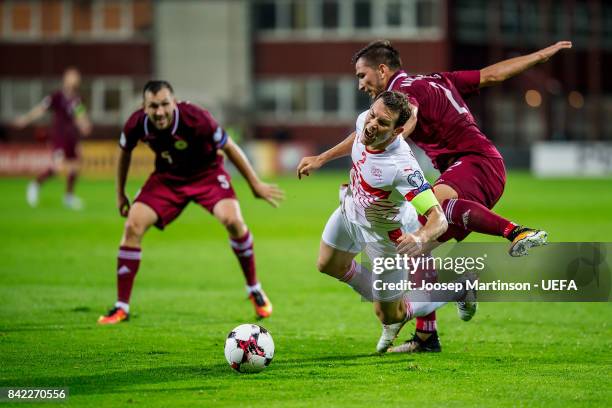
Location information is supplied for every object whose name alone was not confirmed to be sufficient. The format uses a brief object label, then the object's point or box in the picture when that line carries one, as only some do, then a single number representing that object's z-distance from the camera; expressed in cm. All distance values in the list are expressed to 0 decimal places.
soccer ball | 1497
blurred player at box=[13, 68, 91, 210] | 4728
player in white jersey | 1467
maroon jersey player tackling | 1659
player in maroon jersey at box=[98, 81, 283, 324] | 1983
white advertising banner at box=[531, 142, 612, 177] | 7656
